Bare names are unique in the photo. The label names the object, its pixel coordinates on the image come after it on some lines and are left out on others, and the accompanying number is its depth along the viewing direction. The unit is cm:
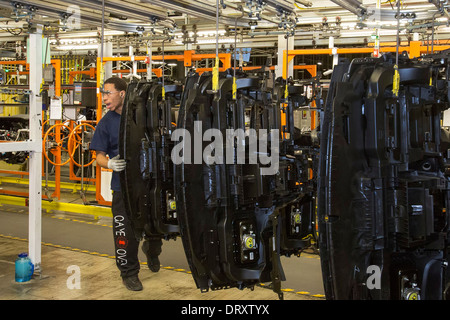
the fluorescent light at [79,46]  1251
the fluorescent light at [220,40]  1134
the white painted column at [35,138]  616
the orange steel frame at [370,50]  770
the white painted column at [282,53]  910
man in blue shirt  616
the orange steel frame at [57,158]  1022
